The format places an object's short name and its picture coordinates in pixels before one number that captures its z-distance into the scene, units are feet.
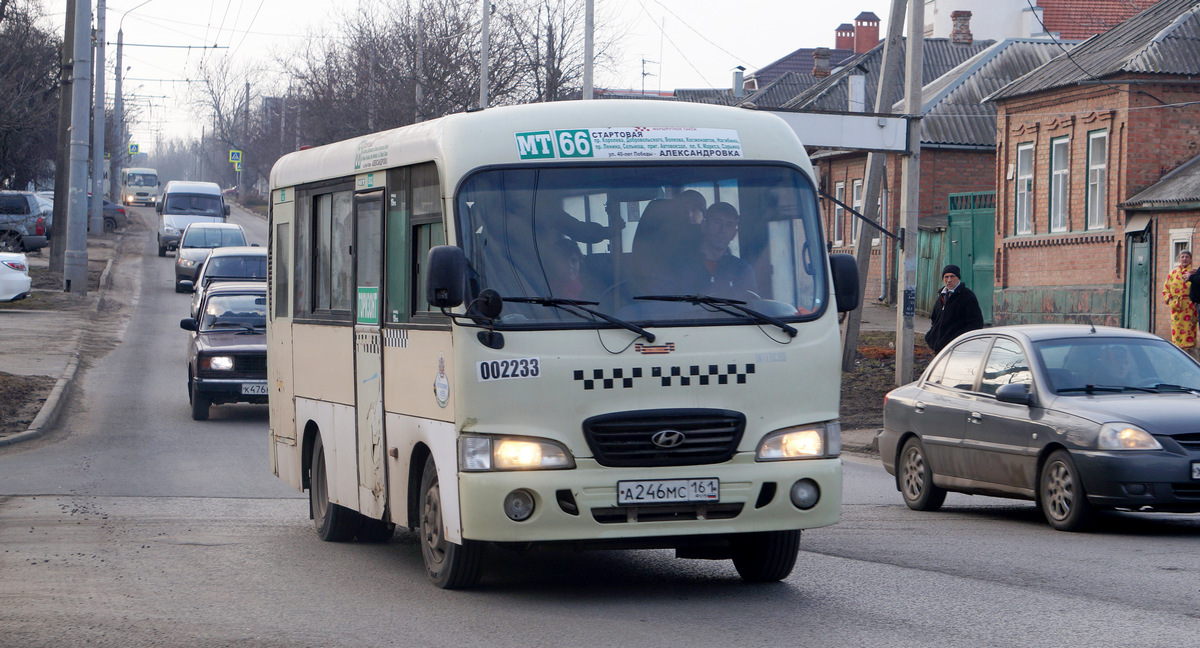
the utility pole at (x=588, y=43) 118.21
